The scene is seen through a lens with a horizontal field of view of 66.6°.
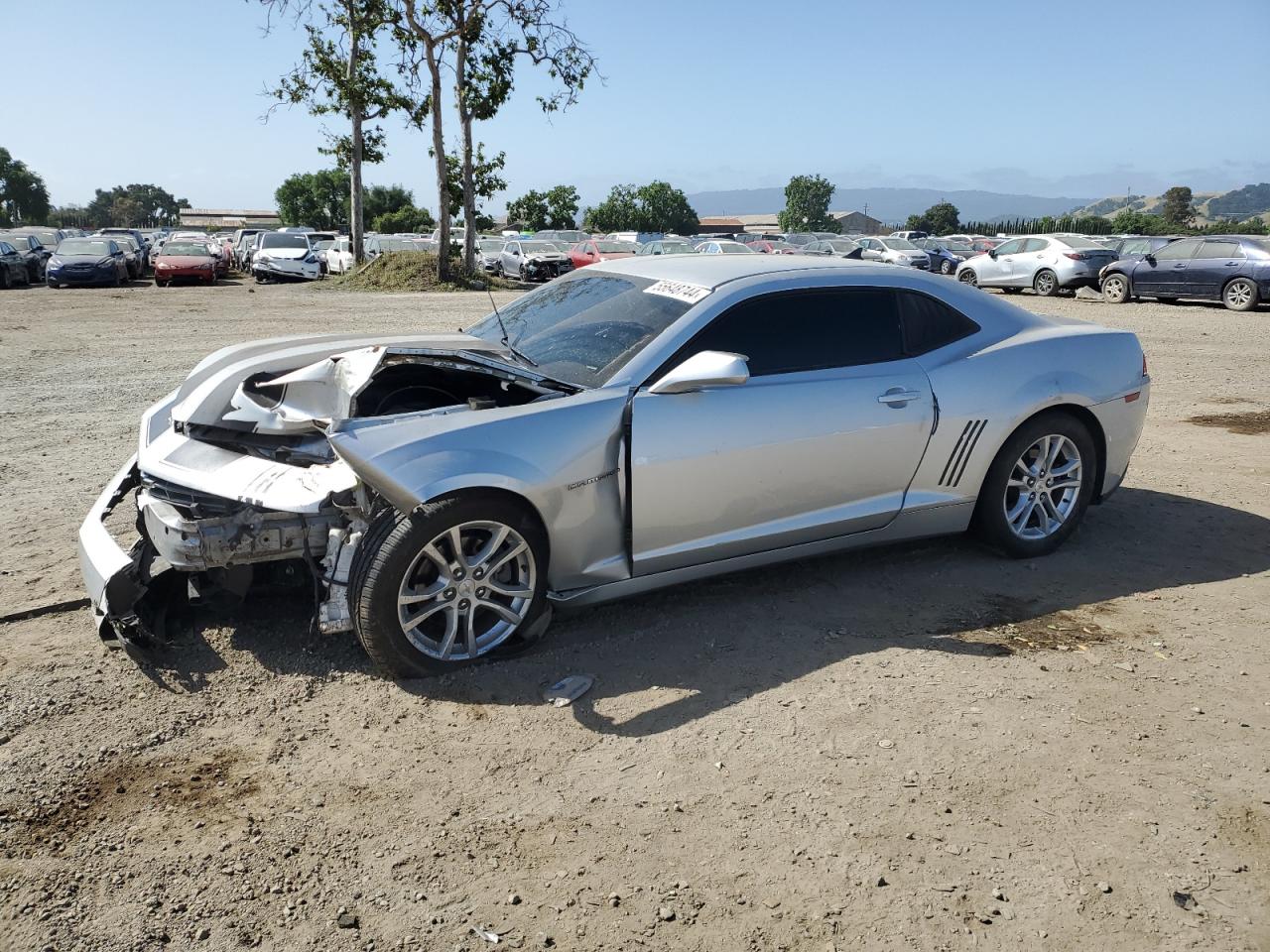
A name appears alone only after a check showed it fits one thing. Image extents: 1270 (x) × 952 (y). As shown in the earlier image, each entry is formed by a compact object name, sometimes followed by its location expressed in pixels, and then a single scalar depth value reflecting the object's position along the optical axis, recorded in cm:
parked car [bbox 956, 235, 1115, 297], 2262
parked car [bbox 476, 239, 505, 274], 3616
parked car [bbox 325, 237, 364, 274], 3388
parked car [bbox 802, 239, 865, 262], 3150
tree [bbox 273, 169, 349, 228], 7831
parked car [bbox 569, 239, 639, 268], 2909
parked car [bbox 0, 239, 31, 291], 2606
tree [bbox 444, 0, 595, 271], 2717
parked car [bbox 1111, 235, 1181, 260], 2223
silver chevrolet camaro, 379
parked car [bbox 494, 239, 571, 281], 3186
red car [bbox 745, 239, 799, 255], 3366
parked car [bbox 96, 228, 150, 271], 3149
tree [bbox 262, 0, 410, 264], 2788
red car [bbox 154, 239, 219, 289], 2784
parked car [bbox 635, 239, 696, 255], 2828
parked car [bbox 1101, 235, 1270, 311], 1906
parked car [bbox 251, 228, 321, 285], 3134
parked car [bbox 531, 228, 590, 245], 4275
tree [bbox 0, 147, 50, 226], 8794
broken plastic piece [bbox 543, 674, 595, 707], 377
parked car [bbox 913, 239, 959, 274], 3334
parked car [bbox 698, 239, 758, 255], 2791
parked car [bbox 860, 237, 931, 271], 3133
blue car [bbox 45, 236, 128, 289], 2620
